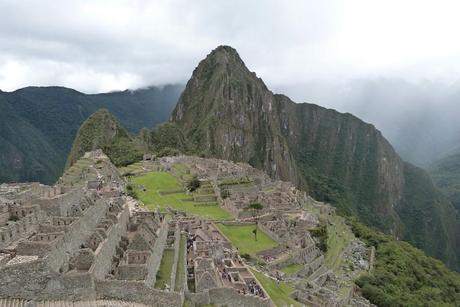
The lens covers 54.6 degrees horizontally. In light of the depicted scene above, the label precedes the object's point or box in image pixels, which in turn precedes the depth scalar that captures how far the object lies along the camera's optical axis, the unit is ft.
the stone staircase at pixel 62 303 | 56.95
